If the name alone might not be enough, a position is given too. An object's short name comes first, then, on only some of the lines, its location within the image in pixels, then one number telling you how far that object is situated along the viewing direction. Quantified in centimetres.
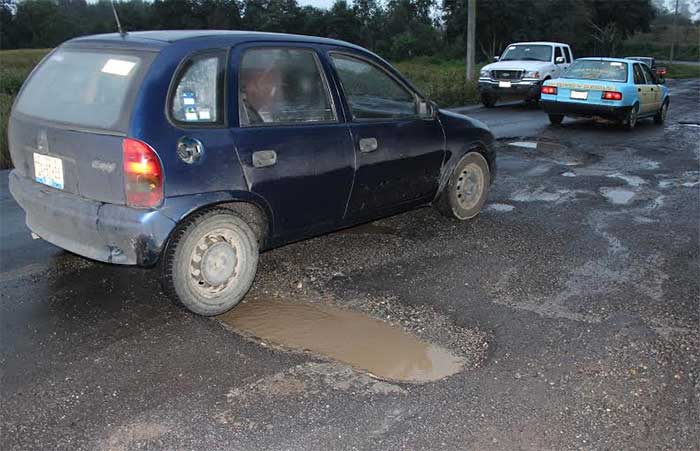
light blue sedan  1370
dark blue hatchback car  386
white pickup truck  1881
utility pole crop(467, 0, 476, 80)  2214
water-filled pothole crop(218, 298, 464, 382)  360
